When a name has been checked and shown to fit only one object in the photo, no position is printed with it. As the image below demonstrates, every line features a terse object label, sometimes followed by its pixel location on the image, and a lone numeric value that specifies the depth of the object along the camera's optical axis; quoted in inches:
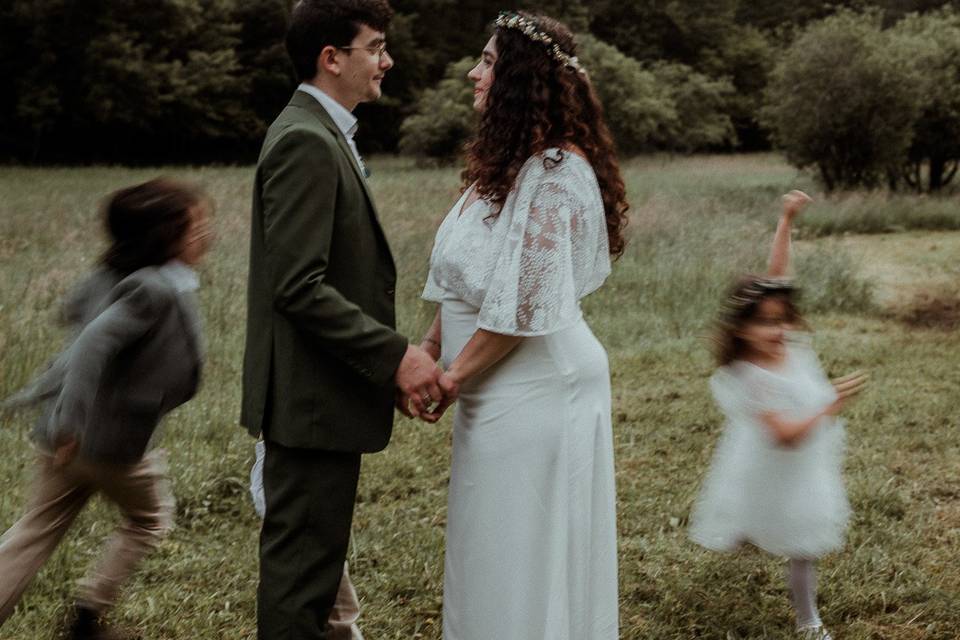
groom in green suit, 99.6
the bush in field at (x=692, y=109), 1611.7
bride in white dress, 104.3
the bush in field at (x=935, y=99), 865.5
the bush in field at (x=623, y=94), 1346.0
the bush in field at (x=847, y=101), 839.7
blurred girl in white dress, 140.9
